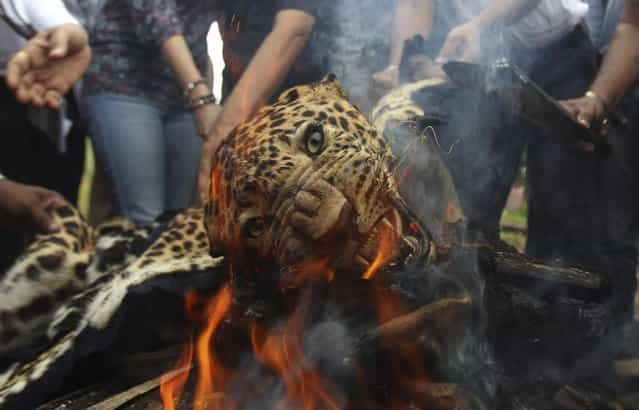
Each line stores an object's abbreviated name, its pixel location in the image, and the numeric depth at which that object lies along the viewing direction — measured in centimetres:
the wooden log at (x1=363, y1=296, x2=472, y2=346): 93
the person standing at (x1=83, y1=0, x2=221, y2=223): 183
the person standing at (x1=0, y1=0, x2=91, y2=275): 150
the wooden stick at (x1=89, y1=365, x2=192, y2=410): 106
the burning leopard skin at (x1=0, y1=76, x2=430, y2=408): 98
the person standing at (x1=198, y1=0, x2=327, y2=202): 142
